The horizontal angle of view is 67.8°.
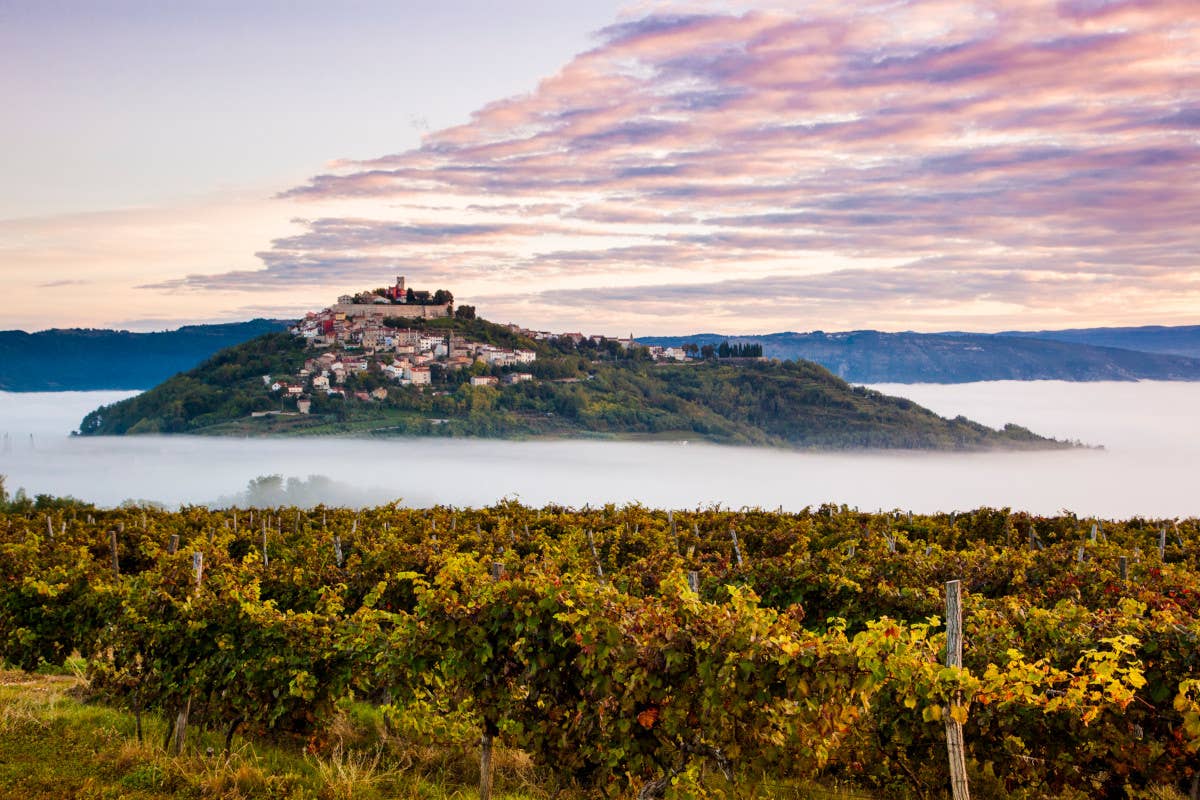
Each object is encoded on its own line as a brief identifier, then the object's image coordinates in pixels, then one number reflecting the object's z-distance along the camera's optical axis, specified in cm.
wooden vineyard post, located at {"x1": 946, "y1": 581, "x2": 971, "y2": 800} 602
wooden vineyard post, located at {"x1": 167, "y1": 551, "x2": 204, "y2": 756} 869
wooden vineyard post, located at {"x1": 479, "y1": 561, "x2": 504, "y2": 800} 720
